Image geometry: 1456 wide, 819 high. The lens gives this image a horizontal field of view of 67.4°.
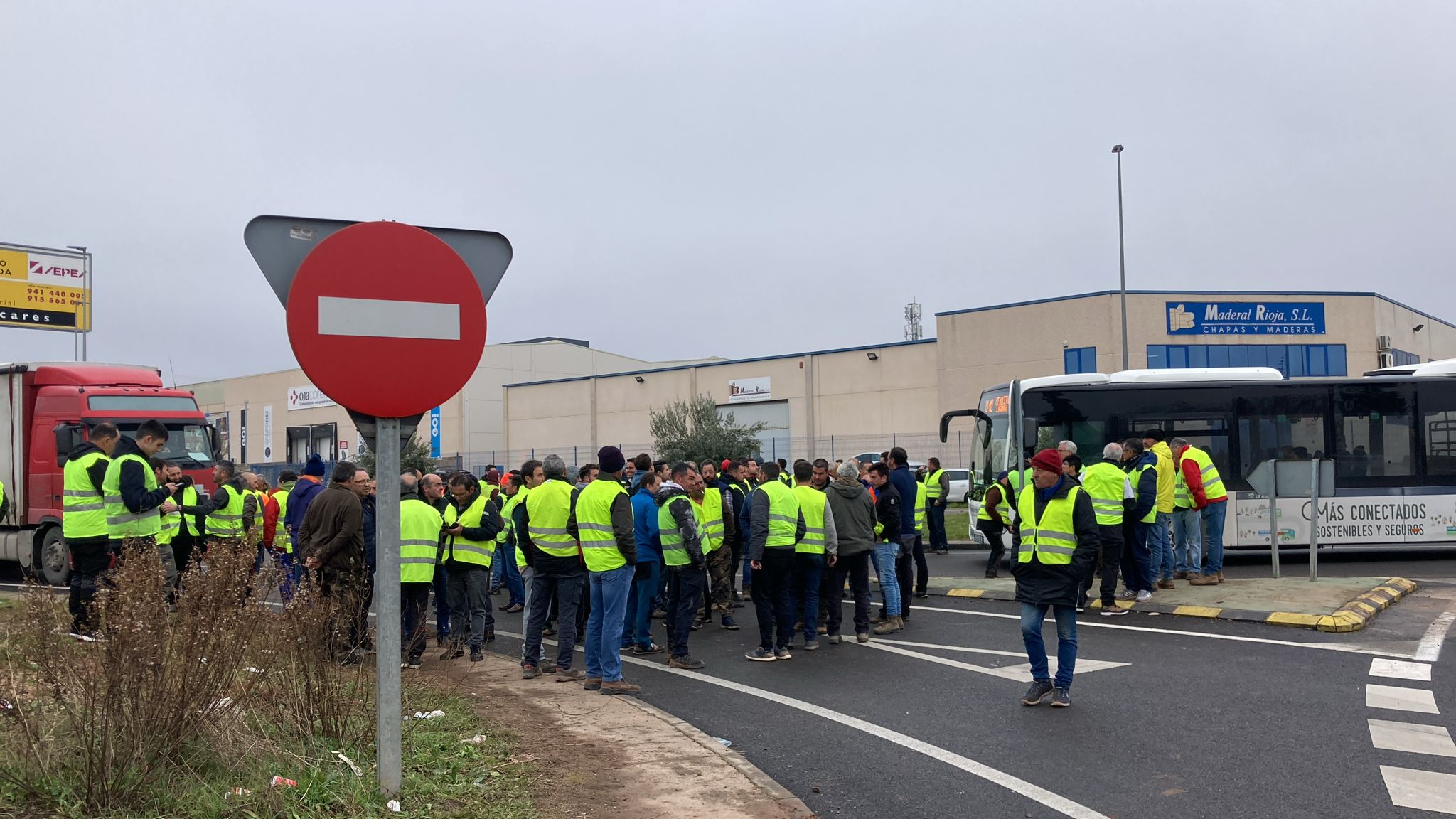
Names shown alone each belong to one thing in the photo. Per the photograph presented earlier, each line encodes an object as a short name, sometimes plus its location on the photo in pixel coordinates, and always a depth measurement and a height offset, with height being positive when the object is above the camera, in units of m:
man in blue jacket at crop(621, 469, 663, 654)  10.12 -1.11
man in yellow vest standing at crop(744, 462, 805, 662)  10.29 -0.87
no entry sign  4.19 +0.56
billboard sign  31.75 +5.17
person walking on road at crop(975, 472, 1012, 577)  14.77 -0.96
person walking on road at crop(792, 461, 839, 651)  10.51 -0.93
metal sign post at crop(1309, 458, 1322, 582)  13.40 -0.82
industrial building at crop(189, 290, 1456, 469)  42.50 +3.63
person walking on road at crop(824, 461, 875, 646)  11.09 -0.83
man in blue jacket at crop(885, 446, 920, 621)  12.66 -0.88
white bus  17.47 +0.33
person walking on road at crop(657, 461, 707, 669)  9.91 -0.96
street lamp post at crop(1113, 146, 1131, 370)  33.03 +6.21
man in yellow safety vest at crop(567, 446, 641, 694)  8.68 -0.78
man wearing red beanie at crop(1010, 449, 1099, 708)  7.91 -0.81
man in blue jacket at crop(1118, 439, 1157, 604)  12.36 -0.80
